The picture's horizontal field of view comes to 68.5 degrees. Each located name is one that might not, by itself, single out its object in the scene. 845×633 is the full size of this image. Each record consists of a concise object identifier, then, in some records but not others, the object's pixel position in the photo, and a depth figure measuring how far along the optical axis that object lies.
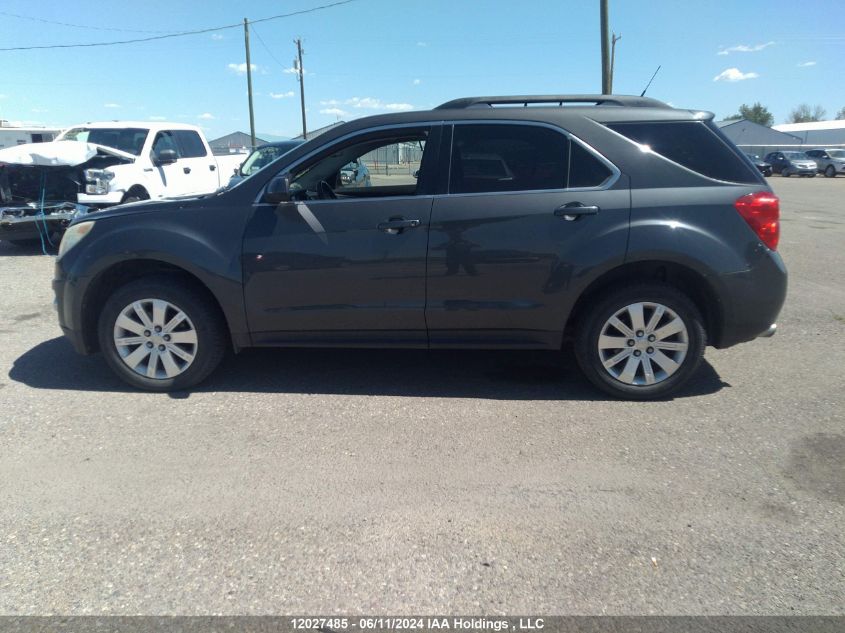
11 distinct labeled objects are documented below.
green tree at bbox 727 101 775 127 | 110.18
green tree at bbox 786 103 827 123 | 111.56
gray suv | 3.93
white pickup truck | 9.24
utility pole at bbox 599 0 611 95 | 14.95
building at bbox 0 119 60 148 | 33.16
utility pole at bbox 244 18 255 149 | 31.83
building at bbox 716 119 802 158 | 76.62
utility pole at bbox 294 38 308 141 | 43.34
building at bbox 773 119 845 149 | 75.75
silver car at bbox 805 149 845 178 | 38.72
